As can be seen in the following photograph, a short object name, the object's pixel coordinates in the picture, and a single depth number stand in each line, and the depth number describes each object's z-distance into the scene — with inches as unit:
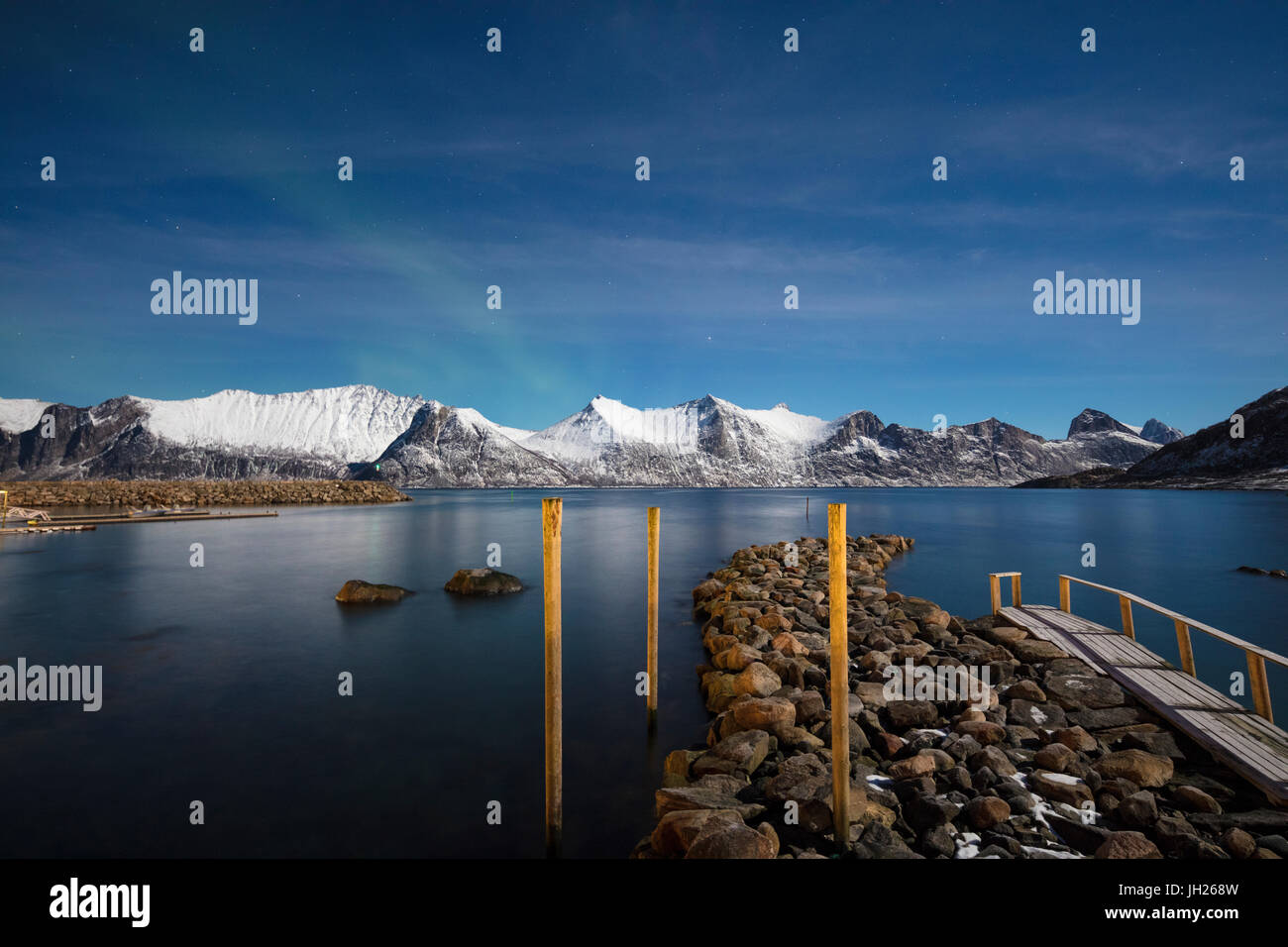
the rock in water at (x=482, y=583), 1044.5
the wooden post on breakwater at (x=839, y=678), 289.6
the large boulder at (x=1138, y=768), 329.4
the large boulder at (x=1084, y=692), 442.3
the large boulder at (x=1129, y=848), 263.1
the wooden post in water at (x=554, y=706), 315.3
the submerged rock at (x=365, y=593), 981.6
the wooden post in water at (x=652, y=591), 516.7
